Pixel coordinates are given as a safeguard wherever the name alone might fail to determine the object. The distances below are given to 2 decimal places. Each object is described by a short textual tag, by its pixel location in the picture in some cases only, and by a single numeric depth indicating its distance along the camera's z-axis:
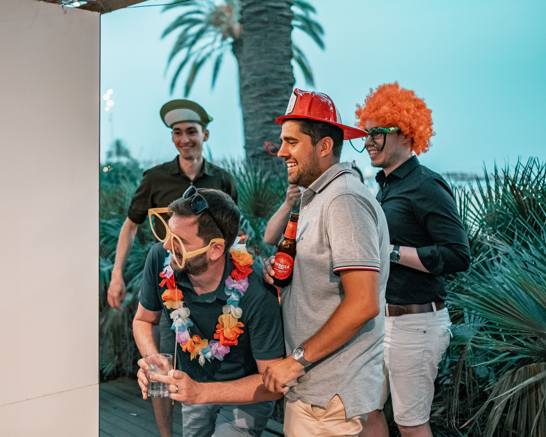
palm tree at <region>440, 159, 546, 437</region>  2.49
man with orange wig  2.45
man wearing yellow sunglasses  1.93
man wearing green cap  3.38
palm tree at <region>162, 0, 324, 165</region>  5.07
